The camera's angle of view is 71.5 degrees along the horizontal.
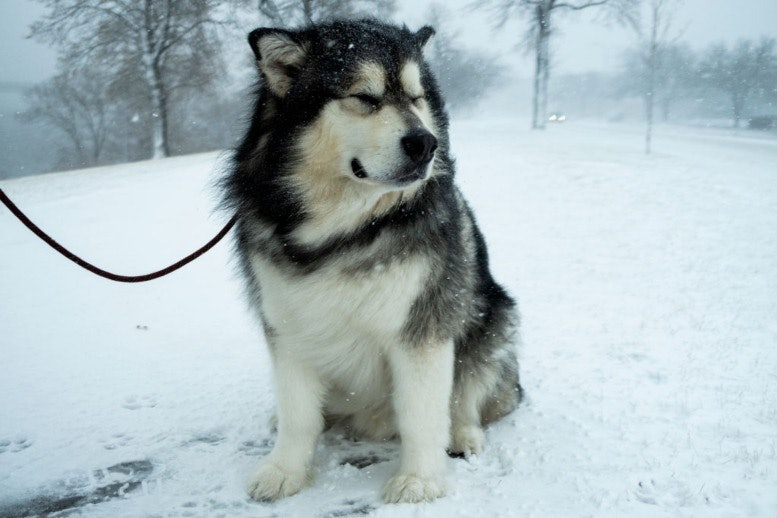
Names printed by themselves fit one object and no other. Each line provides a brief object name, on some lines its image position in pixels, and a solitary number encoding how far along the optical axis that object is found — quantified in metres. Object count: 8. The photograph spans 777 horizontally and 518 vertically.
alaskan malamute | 2.44
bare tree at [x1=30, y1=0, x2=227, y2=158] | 24.23
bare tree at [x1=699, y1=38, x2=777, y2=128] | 47.50
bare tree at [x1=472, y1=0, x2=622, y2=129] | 29.88
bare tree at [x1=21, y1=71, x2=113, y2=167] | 41.56
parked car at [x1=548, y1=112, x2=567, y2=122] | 38.78
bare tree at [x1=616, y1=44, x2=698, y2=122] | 50.19
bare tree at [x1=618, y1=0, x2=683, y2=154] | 21.08
